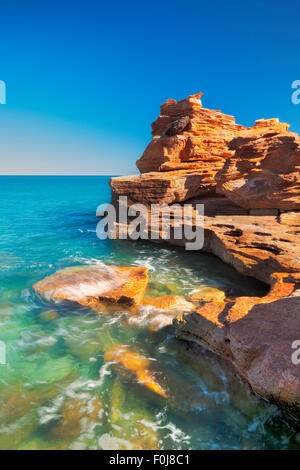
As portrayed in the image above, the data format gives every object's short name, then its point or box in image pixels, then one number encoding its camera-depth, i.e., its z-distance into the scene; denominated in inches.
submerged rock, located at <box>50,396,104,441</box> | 143.6
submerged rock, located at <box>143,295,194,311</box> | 268.7
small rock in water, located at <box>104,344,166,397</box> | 171.6
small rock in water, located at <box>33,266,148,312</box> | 275.5
